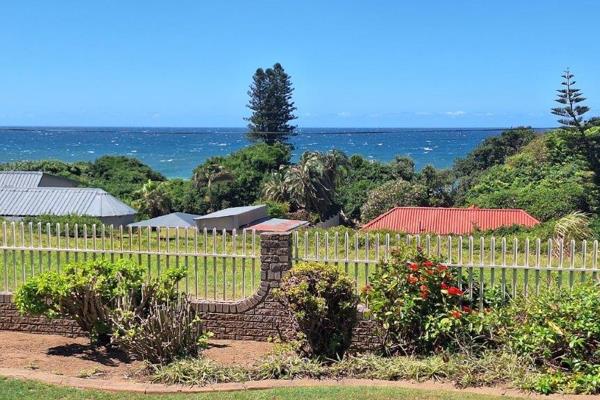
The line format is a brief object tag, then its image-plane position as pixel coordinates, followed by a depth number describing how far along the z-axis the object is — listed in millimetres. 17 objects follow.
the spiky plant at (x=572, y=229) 17359
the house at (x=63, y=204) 32406
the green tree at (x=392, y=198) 47688
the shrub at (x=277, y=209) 47719
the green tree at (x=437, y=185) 54531
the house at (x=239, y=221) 34000
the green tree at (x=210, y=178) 55625
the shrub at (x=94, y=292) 7578
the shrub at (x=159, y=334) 6992
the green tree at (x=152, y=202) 46344
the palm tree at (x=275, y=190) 53000
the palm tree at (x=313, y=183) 51512
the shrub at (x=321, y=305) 6938
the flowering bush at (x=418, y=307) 7012
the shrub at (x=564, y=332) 6305
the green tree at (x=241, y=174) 55969
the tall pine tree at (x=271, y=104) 74000
